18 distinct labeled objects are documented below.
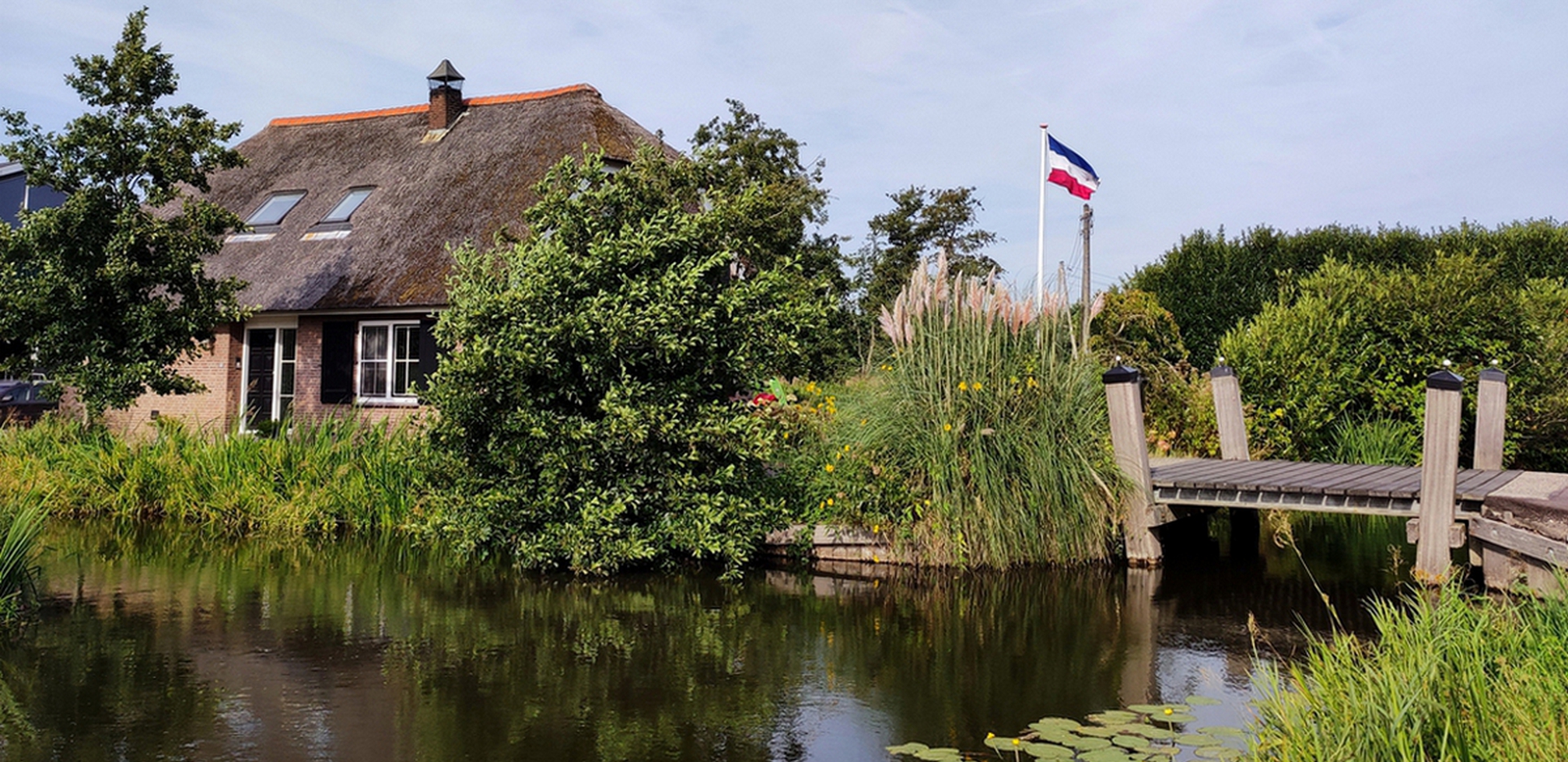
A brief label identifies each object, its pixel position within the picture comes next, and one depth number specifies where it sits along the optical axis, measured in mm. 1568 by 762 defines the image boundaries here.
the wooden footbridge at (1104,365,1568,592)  6988
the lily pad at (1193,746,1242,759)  4281
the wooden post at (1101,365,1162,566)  8555
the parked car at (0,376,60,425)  18219
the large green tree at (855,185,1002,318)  23891
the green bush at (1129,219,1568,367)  16562
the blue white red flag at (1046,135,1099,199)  17438
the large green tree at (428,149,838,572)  8008
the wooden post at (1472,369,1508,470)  9195
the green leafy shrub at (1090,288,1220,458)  13172
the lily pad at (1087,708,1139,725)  4840
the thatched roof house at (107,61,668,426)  17250
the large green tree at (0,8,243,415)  12406
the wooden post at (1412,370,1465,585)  7656
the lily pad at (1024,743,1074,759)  4367
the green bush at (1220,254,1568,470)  11906
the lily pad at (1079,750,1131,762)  4281
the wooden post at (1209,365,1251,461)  10562
